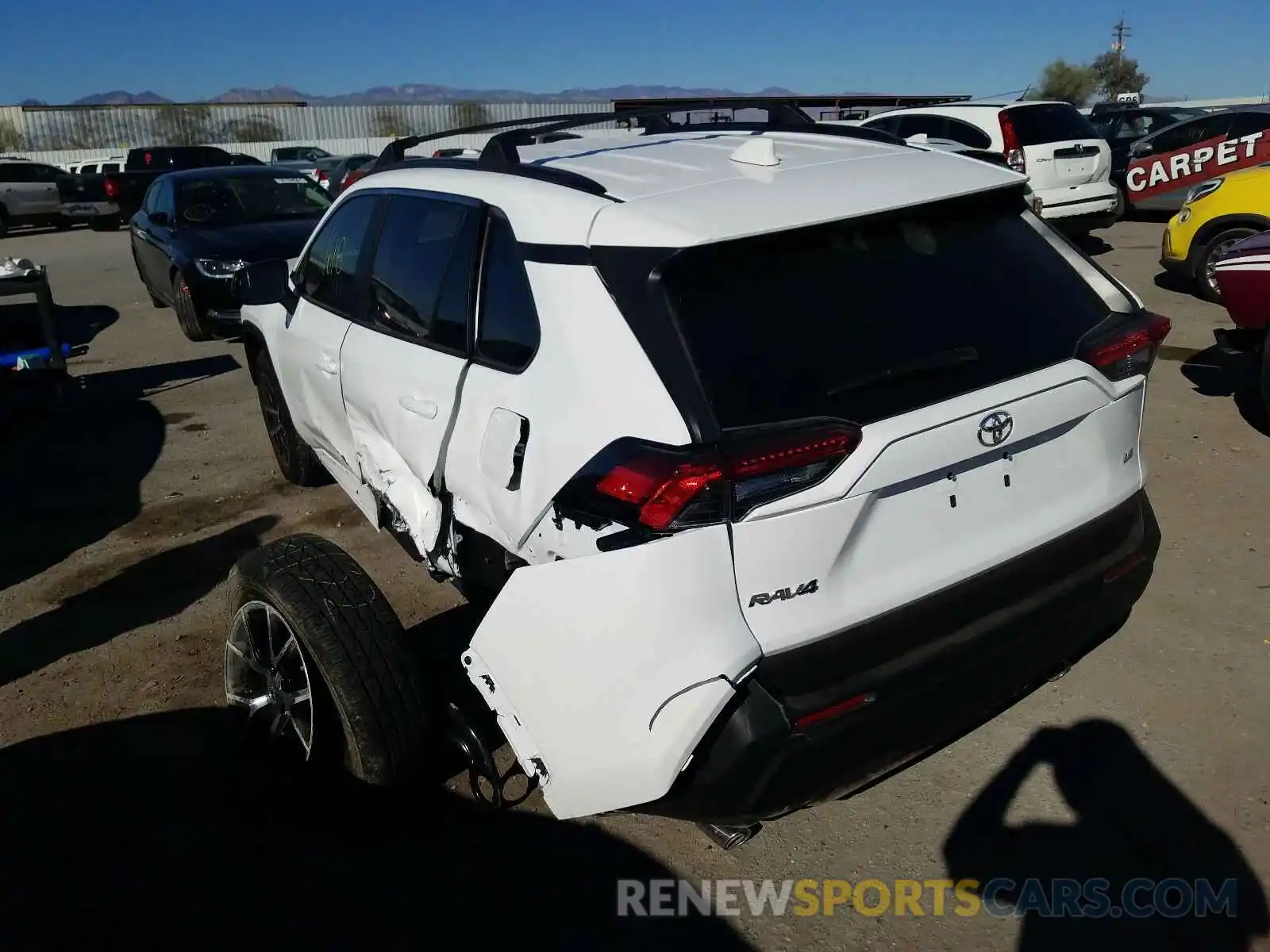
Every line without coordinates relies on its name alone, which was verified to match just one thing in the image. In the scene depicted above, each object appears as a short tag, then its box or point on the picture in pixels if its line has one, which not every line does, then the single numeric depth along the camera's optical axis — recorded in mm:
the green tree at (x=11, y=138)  45594
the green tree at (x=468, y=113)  50688
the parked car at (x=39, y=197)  22406
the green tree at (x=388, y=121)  49562
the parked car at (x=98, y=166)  24688
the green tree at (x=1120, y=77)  70225
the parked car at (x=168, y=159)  22672
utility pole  70438
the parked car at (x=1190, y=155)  11570
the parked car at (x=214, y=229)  8961
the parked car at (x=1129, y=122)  16625
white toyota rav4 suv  1967
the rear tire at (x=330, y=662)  2564
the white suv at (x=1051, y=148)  10289
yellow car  8188
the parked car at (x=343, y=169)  19739
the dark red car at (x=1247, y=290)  5570
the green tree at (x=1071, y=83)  67875
